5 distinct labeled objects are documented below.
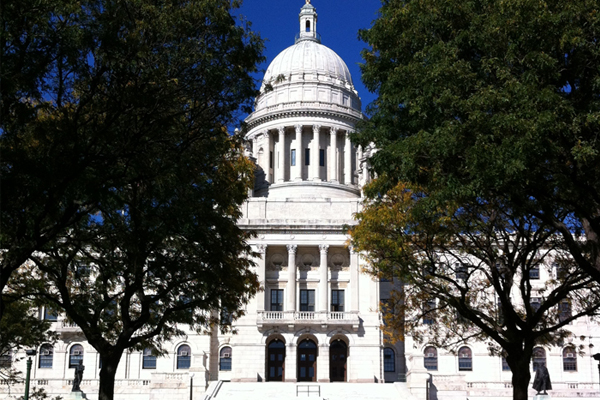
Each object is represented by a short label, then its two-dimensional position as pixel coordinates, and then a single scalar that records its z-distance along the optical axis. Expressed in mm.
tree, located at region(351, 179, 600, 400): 24766
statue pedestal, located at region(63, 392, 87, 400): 39625
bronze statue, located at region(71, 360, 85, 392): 41969
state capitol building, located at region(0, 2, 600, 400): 60188
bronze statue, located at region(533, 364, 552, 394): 41656
